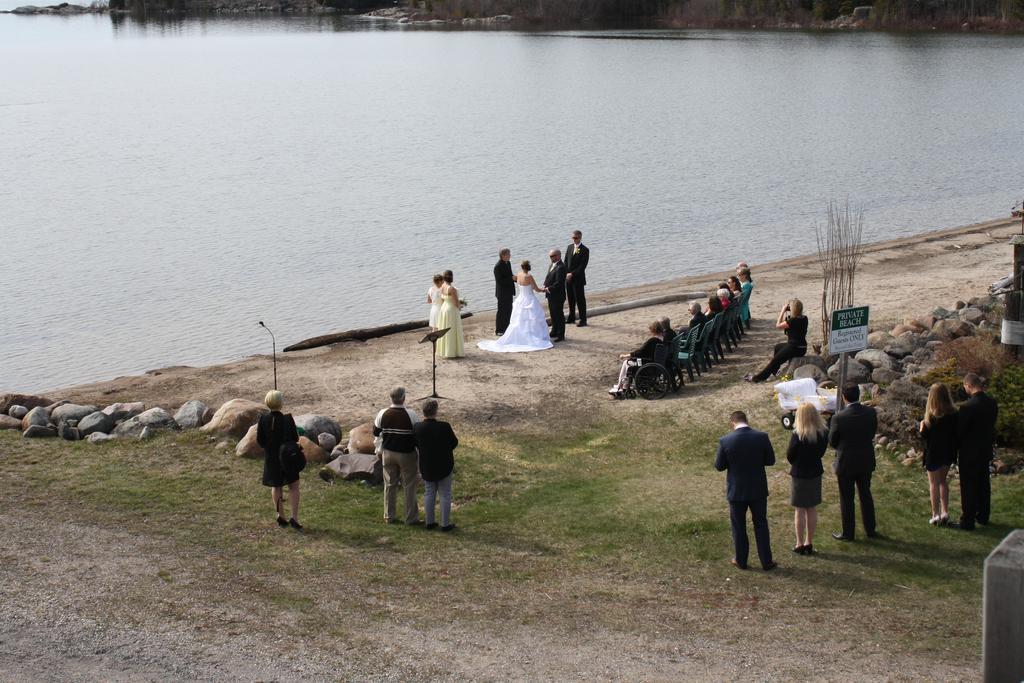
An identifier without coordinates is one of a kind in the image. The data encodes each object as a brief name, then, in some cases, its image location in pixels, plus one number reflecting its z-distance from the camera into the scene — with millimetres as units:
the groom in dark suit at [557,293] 20656
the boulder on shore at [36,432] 15406
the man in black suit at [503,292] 21078
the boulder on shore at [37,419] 15650
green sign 13109
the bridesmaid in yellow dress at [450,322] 19672
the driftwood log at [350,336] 23406
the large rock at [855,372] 15726
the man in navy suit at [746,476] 10602
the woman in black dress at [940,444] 11531
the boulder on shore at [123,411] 15828
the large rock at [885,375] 15391
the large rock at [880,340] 17109
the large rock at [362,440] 14320
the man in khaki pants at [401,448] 12164
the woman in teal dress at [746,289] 20062
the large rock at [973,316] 17703
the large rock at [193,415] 15520
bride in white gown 20359
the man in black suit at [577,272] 21281
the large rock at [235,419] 14984
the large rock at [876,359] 15977
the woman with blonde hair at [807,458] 10867
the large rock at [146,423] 15344
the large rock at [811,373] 16094
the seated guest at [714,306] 18547
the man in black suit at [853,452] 11188
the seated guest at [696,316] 18234
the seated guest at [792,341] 16906
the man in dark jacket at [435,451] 11781
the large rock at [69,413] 15750
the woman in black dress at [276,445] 11977
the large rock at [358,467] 13531
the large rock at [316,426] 14836
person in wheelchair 16984
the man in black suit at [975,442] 11297
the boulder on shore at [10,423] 15836
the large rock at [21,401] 16634
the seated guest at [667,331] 17328
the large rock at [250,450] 14336
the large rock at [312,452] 14102
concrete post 7629
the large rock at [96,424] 15422
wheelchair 16844
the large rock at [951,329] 16856
